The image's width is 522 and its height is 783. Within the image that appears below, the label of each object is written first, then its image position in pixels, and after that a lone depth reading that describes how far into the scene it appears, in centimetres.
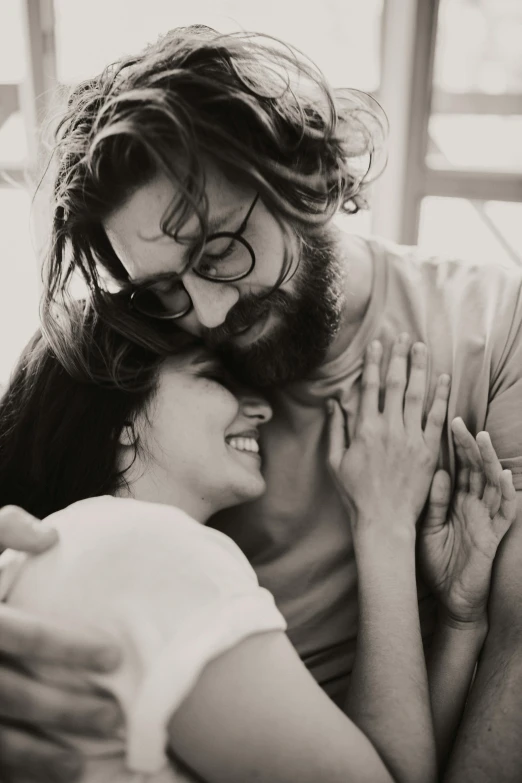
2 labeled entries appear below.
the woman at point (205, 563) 71
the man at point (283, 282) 106
